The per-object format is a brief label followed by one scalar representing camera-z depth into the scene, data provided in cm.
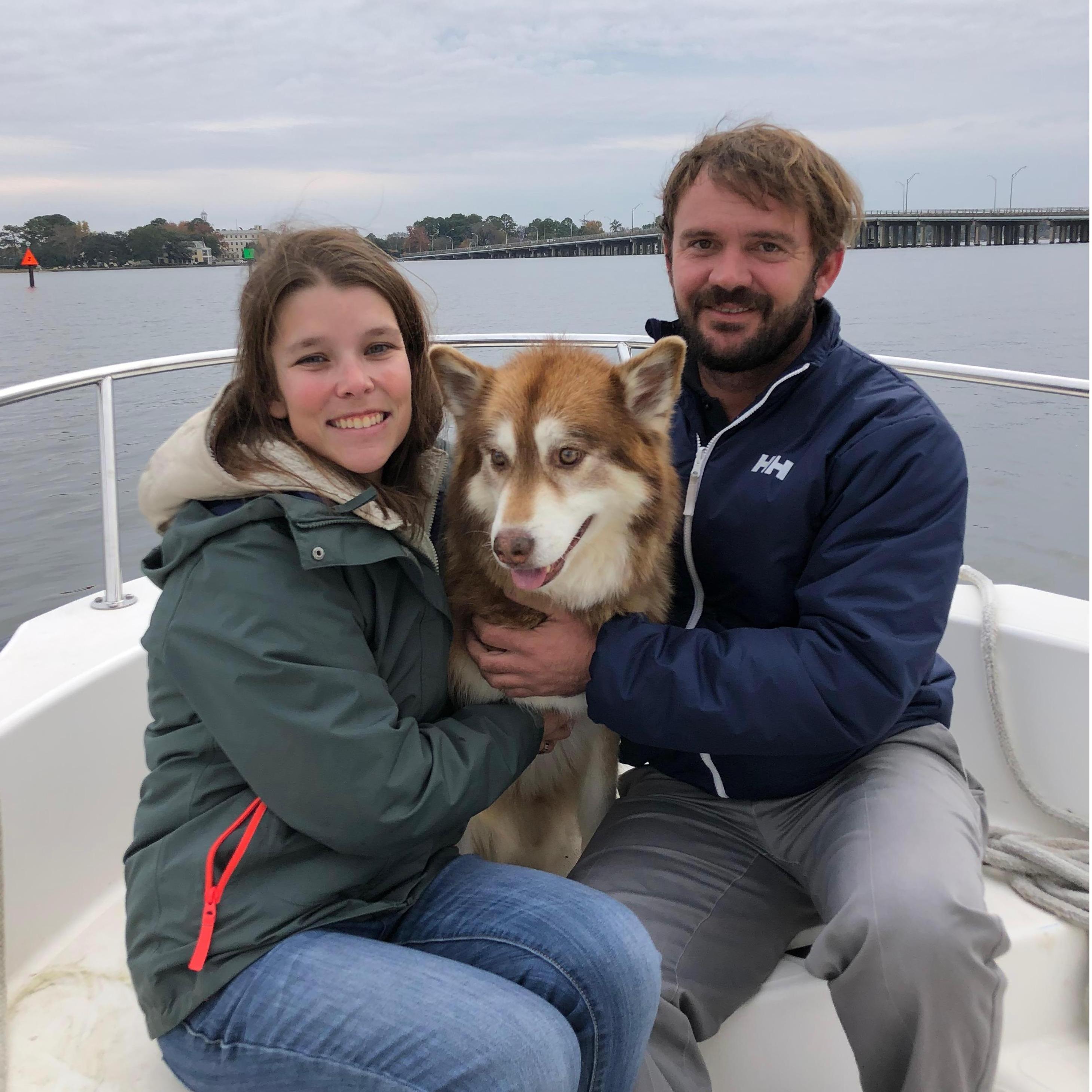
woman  139
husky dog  207
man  160
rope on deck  213
